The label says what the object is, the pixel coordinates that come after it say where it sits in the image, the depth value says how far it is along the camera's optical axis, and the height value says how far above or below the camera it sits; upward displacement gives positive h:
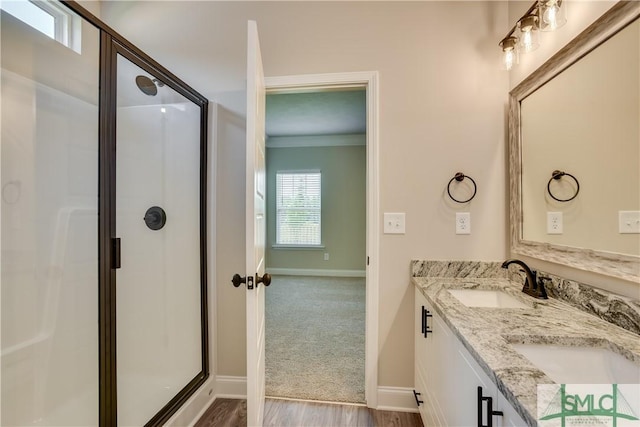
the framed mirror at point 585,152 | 0.95 +0.27
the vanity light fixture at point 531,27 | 1.22 +0.94
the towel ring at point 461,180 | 1.69 +0.21
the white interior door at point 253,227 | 1.22 -0.06
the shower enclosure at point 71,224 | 1.22 -0.05
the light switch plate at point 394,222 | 1.75 -0.06
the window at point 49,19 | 1.26 +0.95
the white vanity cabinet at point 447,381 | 0.73 -0.62
